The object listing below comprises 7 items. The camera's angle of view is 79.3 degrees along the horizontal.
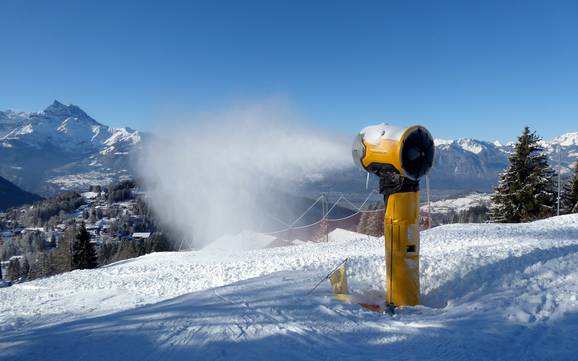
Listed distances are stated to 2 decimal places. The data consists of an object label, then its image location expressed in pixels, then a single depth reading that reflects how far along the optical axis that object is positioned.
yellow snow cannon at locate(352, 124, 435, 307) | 6.01
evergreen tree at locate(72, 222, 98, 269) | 38.69
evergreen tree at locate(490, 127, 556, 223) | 26.42
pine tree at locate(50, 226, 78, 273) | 45.92
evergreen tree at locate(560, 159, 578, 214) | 28.82
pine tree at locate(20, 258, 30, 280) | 71.82
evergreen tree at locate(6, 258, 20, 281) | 75.00
